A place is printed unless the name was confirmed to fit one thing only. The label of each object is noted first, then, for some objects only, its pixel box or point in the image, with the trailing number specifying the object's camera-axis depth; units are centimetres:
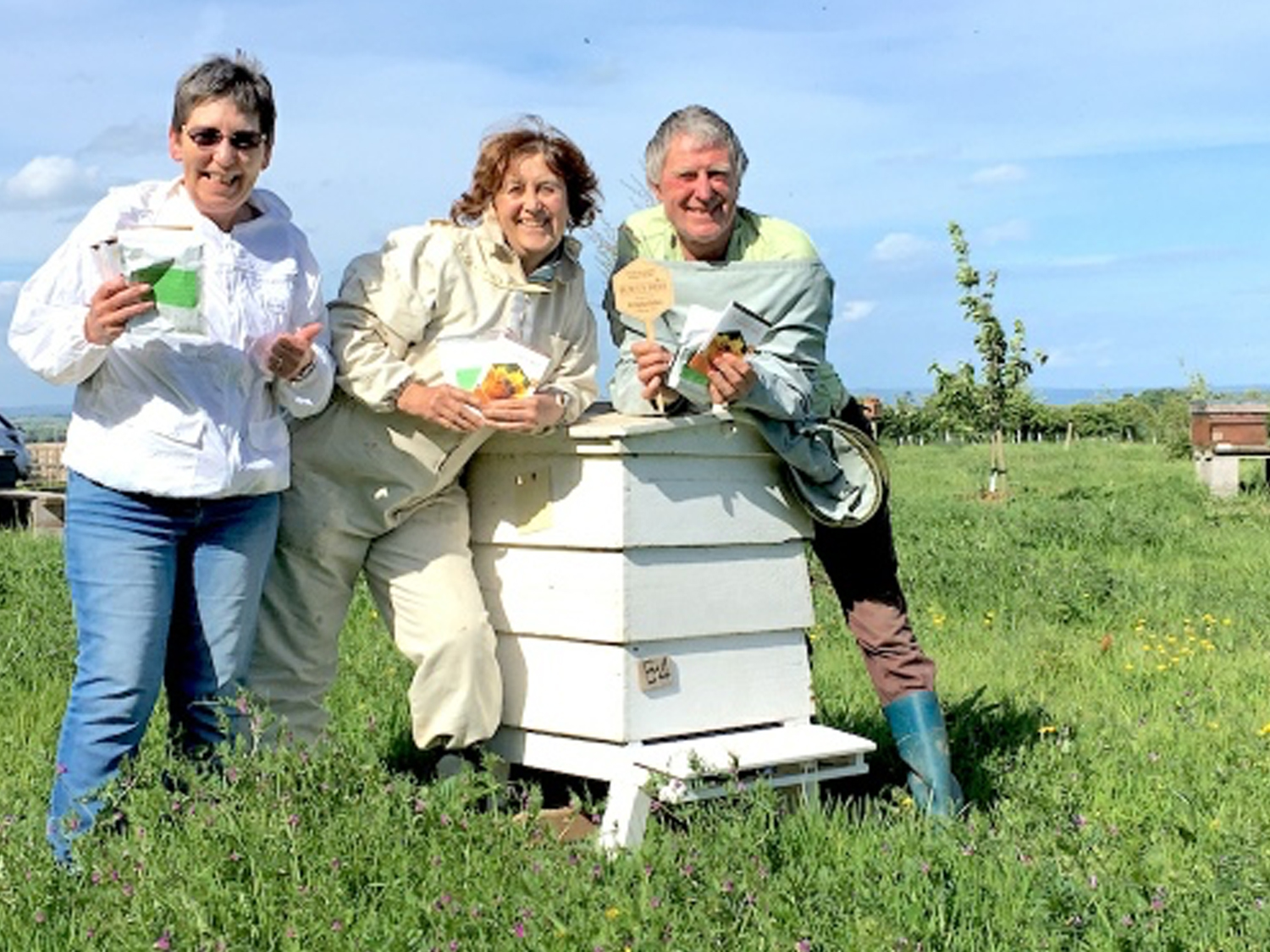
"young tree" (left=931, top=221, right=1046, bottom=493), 2430
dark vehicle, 1802
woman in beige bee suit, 454
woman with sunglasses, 400
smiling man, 457
